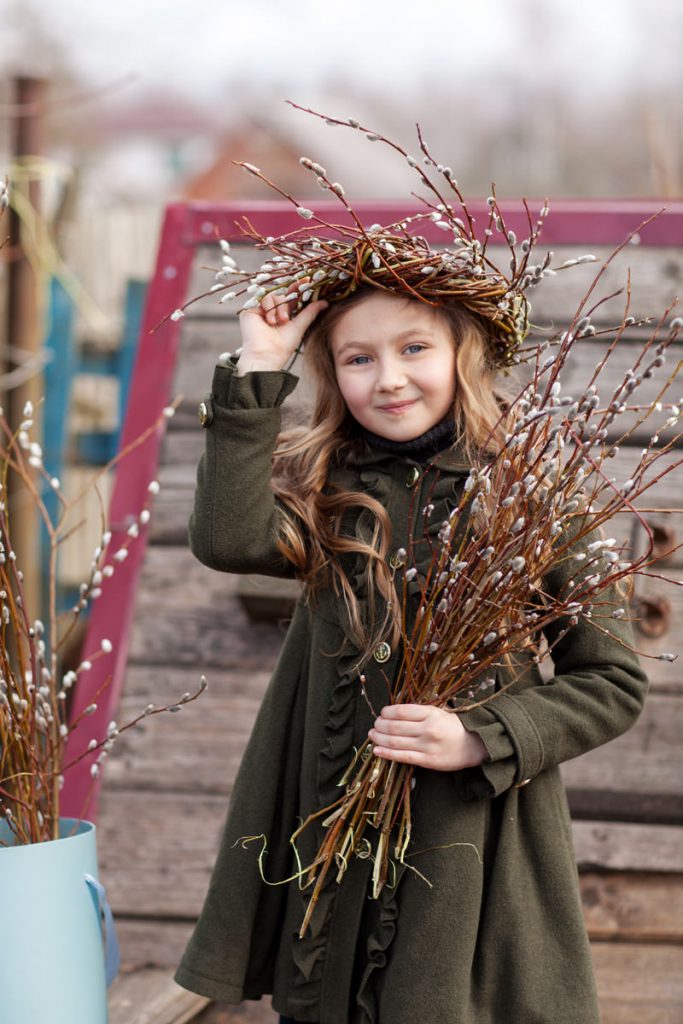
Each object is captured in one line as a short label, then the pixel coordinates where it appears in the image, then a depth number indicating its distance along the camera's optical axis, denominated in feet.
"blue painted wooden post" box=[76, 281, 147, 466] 21.07
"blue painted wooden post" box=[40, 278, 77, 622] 20.07
